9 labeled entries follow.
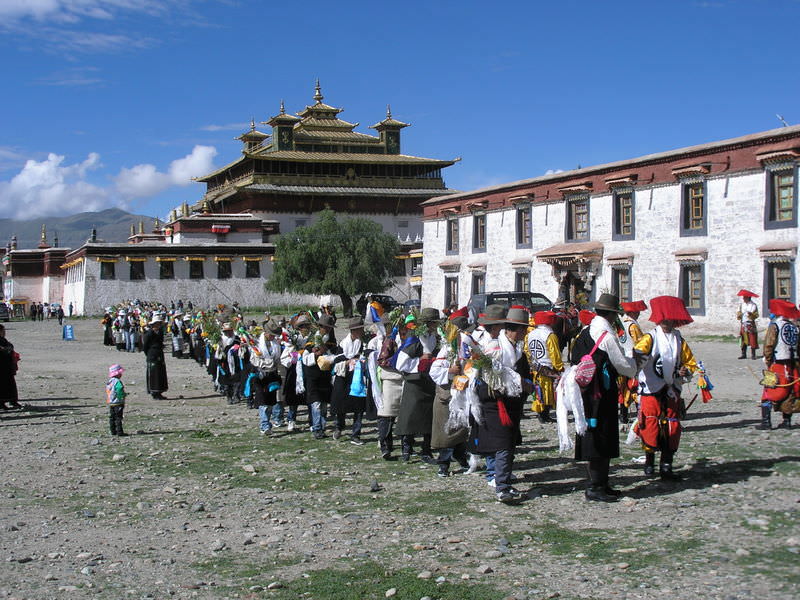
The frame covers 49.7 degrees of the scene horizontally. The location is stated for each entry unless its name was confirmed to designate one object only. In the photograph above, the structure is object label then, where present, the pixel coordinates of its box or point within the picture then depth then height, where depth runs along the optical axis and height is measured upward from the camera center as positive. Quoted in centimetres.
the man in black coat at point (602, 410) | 784 -85
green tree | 5169 +339
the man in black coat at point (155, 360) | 1780 -89
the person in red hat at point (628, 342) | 1007 -33
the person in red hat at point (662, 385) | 839 -66
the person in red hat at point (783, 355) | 1079 -47
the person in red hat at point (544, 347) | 1062 -38
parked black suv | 2728 +55
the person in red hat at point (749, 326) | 2173 -22
